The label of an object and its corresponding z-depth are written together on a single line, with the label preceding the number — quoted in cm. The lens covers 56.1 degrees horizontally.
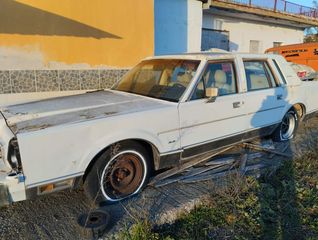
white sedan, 275
